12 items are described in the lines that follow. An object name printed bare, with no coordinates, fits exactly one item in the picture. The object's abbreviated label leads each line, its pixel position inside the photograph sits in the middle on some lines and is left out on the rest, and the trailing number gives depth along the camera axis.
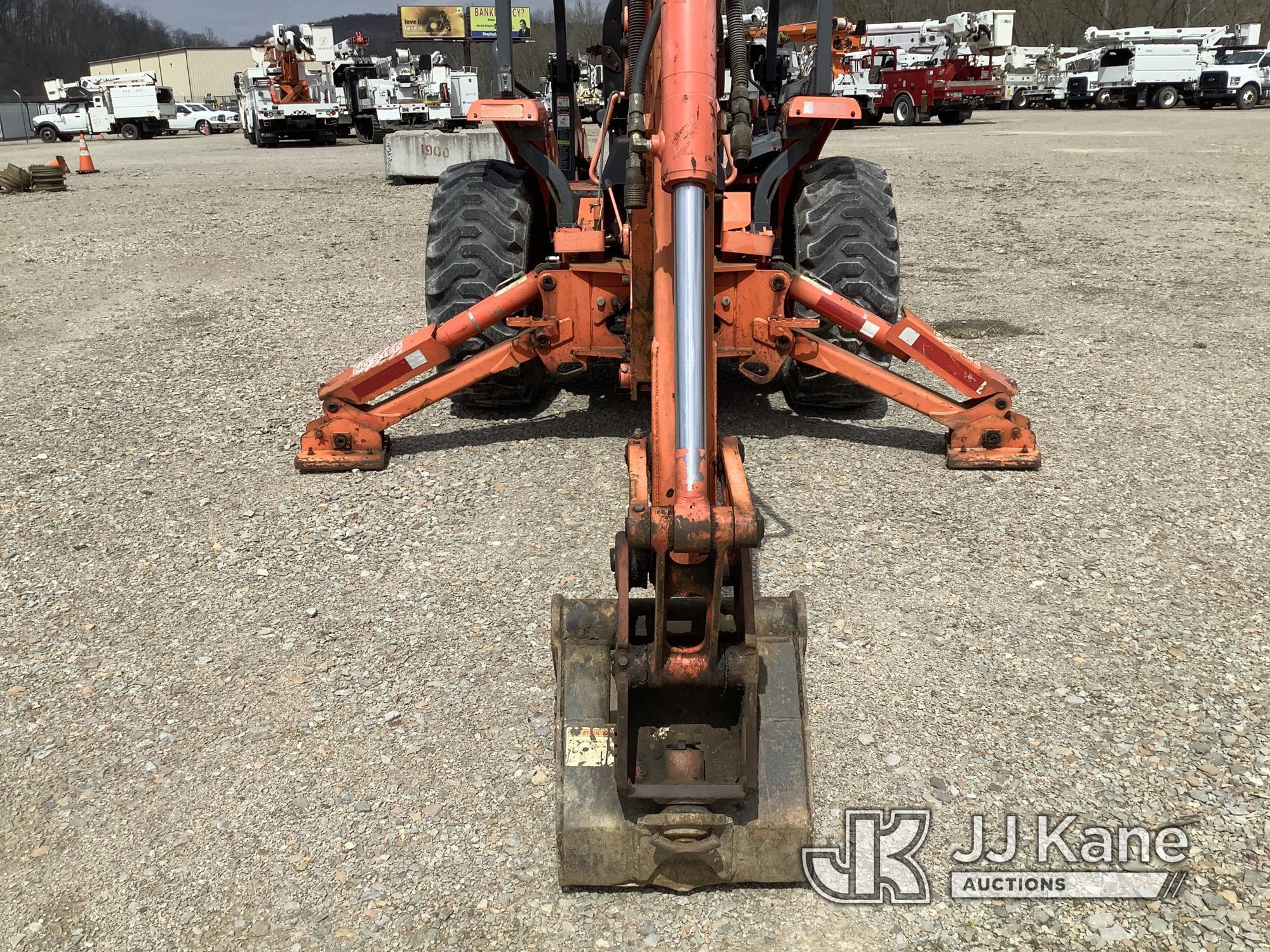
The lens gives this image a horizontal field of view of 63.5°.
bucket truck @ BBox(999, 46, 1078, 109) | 38.84
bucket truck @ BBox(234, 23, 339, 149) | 29.42
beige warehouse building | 100.44
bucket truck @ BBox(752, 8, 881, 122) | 30.56
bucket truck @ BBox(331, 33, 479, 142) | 30.59
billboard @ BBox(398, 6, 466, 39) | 76.81
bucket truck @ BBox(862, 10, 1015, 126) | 29.97
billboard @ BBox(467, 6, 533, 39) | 47.53
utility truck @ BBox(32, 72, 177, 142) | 38.53
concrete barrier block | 16.19
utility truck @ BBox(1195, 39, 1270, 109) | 33.34
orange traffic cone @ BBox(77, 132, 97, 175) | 20.78
